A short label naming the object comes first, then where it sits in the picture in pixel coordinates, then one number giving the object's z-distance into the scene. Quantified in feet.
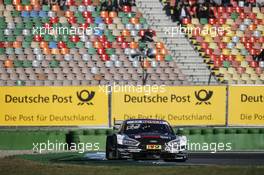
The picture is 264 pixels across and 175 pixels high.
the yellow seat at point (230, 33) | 124.67
